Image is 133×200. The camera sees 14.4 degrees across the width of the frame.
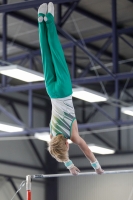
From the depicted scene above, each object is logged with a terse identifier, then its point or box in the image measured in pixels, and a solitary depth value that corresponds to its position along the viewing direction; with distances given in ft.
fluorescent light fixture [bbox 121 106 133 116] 41.78
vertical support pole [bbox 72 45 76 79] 47.16
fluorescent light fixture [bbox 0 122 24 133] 48.82
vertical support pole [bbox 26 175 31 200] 22.70
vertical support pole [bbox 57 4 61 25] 38.37
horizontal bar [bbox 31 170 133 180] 21.50
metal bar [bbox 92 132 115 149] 67.77
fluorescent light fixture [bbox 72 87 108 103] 38.47
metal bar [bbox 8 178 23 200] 66.36
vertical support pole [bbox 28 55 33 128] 53.87
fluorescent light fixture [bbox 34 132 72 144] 53.72
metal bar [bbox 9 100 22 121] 67.93
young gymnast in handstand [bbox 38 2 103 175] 19.58
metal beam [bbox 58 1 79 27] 38.17
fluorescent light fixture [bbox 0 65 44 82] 34.58
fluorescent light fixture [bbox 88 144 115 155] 61.54
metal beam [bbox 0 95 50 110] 67.15
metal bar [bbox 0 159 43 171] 65.72
